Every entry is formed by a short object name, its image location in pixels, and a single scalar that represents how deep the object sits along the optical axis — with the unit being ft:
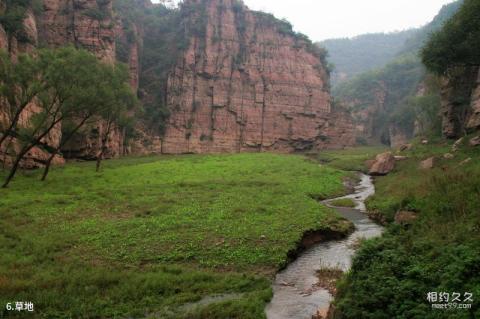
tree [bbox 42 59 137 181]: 100.27
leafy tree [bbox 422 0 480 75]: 110.52
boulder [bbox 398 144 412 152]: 160.13
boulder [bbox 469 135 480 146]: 99.65
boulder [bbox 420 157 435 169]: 105.19
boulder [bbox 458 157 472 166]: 84.12
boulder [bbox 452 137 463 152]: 108.23
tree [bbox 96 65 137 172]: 110.32
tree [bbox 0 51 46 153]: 89.30
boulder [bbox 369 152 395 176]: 140.67
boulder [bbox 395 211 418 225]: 51.90
